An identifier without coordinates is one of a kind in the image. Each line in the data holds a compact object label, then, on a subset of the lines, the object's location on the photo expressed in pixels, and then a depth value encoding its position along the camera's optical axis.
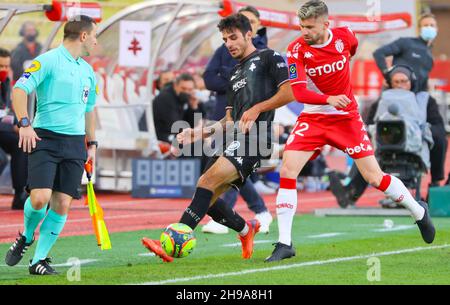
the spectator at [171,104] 18.78
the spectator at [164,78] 19.80
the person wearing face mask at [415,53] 16.69
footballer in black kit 10.09
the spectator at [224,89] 12.97
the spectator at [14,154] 15.95
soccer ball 9.79
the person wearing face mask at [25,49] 19.48
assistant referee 9.24
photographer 15.72
